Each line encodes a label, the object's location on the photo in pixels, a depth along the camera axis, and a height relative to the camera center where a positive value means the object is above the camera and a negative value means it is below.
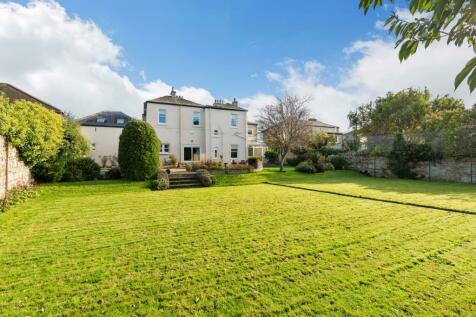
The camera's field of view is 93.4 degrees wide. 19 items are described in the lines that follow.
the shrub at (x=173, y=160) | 20.86 +0.01
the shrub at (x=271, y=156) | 32.16 +0.49
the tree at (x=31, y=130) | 8.28 +1.33
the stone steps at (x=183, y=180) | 13.75 -1.29
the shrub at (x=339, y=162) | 22.86 -0.32
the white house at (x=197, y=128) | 22.53 +3.42
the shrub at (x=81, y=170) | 12.89 -0.56
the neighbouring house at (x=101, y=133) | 26.11 +3.26
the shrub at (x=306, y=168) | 19.64 -0.78
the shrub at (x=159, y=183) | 12.56 -1.29
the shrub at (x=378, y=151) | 19.39 +0.66
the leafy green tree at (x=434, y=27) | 0.96 +0.73
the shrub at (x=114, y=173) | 14.03 -0.79
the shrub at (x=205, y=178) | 14.08 -1.15
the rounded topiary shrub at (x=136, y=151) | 13.12 +0.55
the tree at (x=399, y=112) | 26.86 +5.87
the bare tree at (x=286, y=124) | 20.19 +3.25
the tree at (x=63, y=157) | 11.69 +0.22
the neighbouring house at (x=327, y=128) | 44.22 +6.34
